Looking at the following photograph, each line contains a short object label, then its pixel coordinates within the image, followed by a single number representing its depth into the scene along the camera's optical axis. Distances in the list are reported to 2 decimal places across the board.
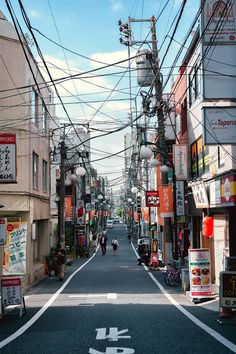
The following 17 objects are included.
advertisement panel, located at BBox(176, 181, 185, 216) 27.50
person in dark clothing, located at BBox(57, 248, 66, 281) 26.59
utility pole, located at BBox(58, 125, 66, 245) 30.12
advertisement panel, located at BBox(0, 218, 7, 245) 15.25
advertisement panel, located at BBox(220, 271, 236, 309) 13.87
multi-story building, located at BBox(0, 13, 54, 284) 24.22
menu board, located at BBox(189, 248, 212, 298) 18.28
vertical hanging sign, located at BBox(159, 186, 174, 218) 29.70
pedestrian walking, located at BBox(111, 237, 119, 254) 50.89
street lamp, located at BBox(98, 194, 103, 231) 98.46
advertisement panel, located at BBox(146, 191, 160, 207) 34.91
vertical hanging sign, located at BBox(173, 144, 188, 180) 26.47
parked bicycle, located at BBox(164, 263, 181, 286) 23.66
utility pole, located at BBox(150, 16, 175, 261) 24.97
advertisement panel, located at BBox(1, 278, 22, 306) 15.52
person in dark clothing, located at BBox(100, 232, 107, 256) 51.03
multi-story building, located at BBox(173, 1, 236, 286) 15.02
